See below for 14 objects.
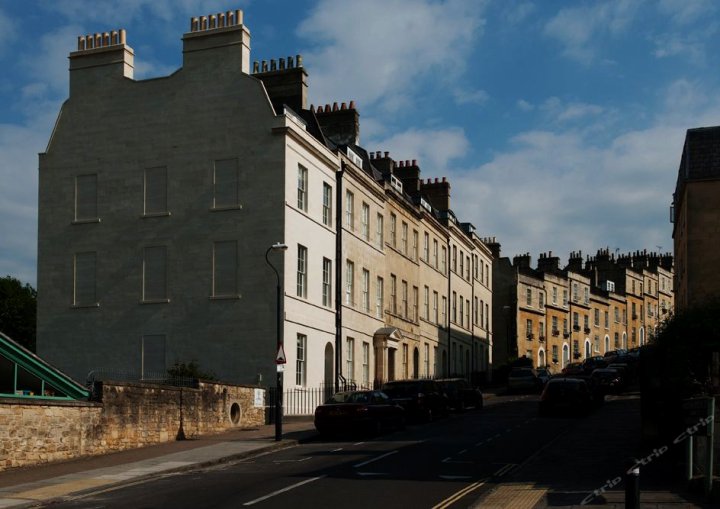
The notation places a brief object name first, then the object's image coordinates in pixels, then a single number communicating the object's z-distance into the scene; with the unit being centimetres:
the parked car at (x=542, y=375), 5916
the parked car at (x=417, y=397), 3578
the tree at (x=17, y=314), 7044
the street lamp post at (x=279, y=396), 2877
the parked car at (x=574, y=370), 6569
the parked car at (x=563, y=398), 3816
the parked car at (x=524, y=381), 5822
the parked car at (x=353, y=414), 2975
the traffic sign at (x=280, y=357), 2972
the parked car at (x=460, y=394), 4103
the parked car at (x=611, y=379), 5378
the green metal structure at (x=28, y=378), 2442
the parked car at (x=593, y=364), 6846
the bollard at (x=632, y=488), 1114
